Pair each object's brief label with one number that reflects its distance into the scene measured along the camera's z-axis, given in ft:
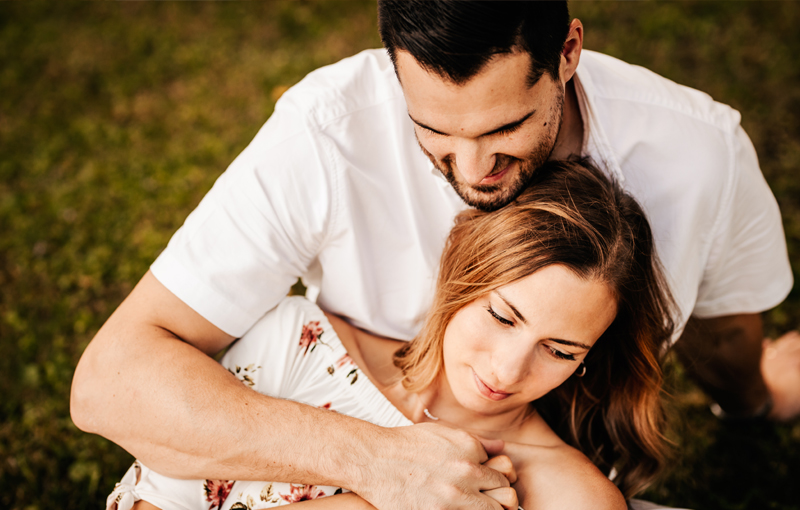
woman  4.01
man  3.91
